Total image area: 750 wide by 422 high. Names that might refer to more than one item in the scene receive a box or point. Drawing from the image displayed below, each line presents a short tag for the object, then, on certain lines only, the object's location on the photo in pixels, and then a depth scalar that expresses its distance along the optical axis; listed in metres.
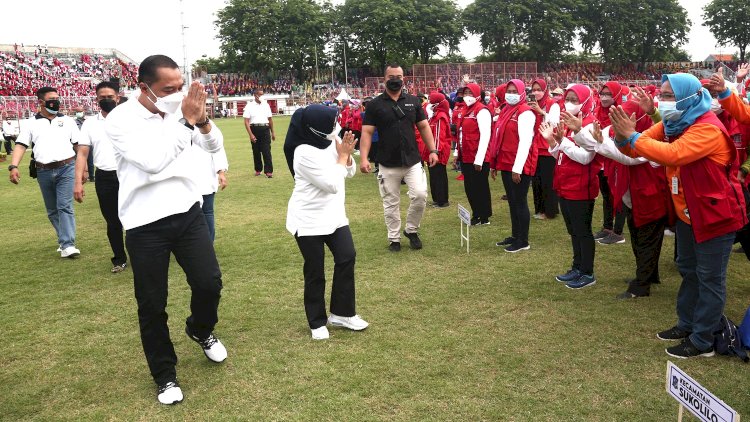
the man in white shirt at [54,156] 7.49
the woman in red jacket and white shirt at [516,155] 6.73
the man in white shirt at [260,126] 14.01
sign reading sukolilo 2.56
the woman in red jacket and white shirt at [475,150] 8.18
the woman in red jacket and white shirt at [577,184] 5.43
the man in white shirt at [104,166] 6.65
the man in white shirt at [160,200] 3.51
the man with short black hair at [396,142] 6.88
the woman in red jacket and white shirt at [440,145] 10.08
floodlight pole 39.34
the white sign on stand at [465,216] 6.79
